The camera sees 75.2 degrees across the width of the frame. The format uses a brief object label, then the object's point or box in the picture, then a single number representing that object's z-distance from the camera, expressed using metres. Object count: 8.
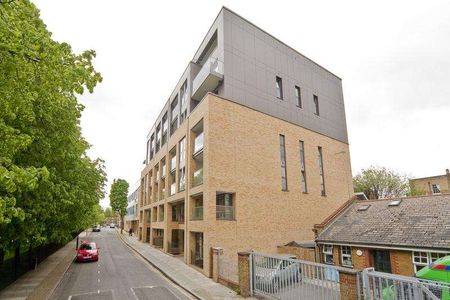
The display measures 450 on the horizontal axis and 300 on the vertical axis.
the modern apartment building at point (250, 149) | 19.45
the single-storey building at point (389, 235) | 15.56
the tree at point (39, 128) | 5.82
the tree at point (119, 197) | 72.04
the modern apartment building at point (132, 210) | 63.55
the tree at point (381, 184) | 45.59
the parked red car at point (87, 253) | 23.52
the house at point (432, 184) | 49.38
